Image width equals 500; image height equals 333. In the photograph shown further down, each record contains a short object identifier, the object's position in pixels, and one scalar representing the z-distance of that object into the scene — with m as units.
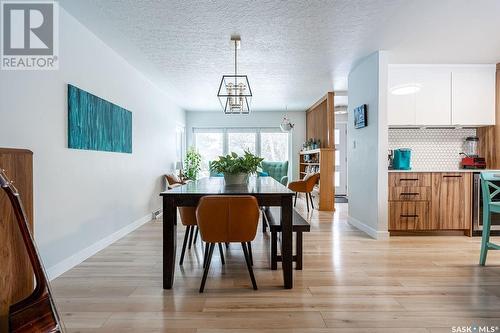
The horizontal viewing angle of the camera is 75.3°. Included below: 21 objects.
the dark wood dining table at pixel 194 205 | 2.49
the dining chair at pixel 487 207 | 2.95
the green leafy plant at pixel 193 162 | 8.43
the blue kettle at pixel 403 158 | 4.39
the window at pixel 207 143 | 9.13
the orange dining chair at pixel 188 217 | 3.03
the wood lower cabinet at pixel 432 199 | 4.18
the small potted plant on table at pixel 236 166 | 3.05
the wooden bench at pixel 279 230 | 2.75
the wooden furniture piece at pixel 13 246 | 1.64
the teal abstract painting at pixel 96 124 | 3.06
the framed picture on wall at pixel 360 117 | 4.43
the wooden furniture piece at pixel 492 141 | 4.43
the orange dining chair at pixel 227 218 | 2.32
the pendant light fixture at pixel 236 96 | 3.52
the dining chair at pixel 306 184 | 6.12
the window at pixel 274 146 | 9.16
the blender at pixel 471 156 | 4.46
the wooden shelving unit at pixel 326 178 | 6.50
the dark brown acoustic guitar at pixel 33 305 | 1.34
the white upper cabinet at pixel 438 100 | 4.46
